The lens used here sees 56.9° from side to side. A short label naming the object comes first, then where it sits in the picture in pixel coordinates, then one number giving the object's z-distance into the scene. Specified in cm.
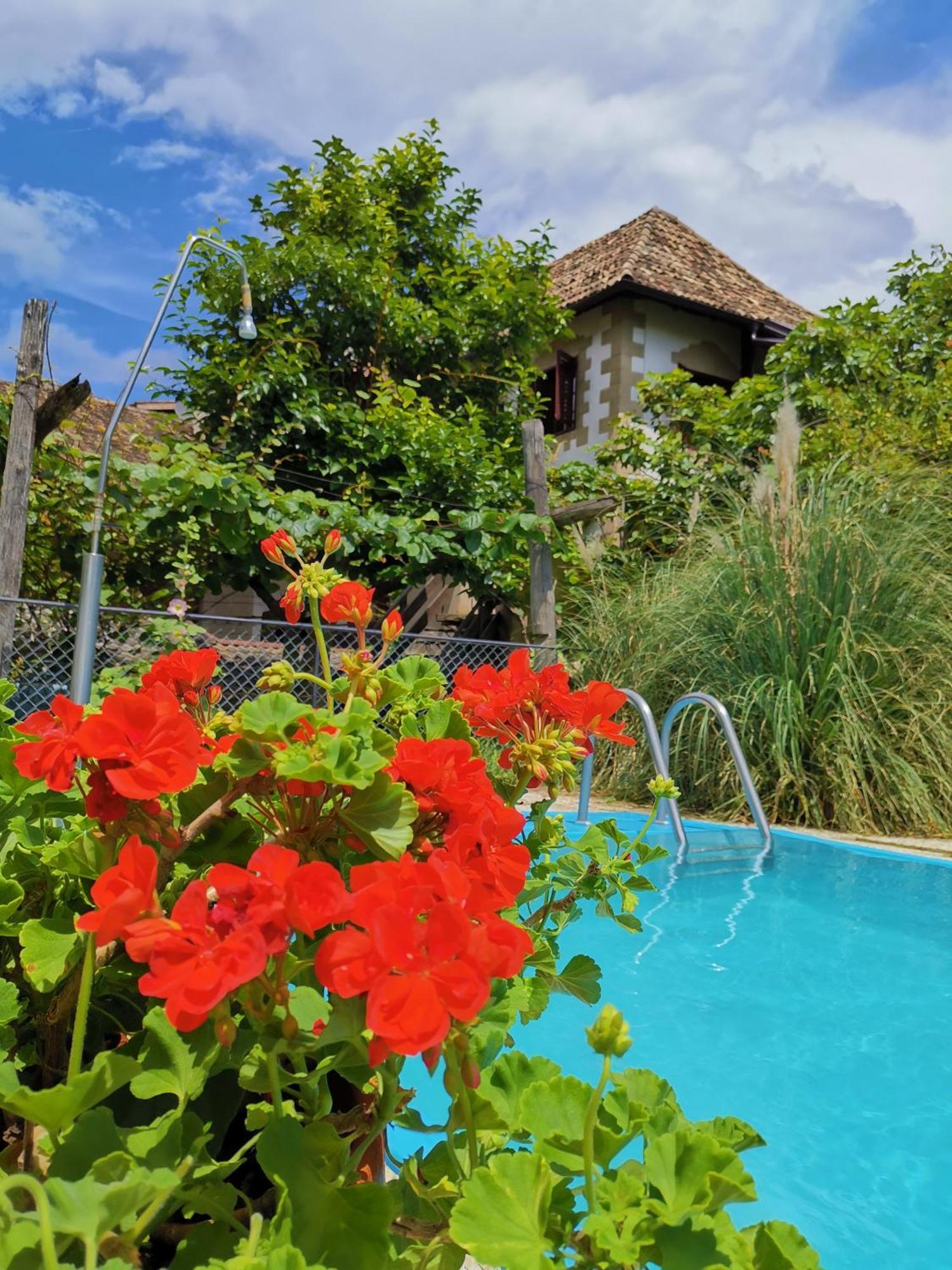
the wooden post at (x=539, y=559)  612
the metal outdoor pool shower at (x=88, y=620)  366
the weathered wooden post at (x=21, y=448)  404
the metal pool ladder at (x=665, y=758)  424
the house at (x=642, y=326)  1182
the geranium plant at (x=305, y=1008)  44
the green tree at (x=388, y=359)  648
